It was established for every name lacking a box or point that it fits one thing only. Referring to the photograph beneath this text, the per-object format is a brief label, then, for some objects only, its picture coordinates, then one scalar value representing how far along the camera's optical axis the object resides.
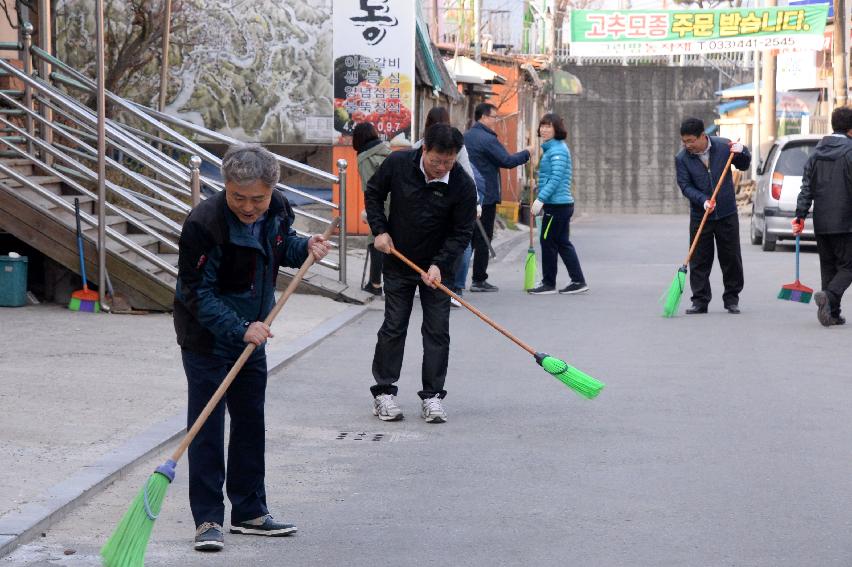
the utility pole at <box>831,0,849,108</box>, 26.68
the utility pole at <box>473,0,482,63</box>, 28.36
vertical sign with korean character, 18.53
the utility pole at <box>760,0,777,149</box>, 32.88
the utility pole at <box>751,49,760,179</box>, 34.00
